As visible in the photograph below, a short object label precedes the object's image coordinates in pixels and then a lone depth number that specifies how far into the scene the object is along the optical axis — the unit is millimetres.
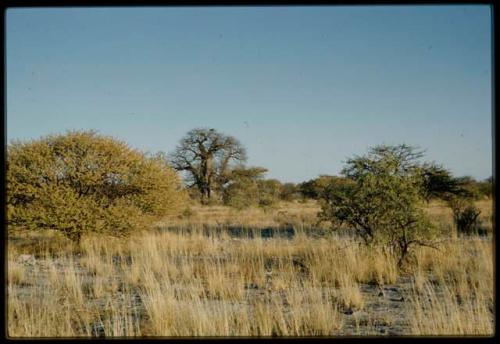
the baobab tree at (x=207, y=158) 35719
